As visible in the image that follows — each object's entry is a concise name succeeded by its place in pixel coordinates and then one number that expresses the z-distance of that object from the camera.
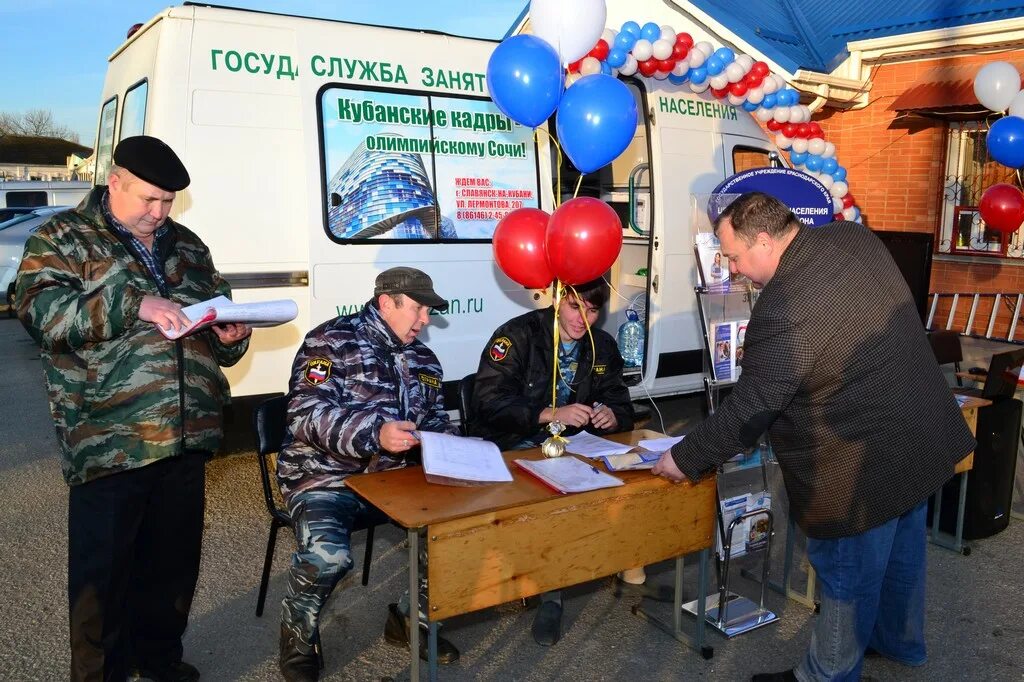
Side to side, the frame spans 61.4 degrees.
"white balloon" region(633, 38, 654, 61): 5.80
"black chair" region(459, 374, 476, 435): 4.06
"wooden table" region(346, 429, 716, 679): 2.78
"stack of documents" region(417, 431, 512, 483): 2.90
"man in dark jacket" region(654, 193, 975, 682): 2.80
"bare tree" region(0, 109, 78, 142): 39.84
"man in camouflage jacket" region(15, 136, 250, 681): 2.63
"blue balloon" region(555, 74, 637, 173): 3.95
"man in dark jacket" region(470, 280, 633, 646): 3.89
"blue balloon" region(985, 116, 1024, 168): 6.66
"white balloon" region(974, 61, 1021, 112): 7.34
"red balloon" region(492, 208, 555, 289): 3.76
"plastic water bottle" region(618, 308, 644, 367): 6.44
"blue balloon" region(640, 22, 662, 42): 5.81
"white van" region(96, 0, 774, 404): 4.66
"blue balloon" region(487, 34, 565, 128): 3.93
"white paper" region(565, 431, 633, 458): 3.50
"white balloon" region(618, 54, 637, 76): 5.83
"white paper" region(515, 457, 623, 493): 3.09
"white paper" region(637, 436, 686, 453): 3.59
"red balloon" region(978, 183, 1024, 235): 7.25
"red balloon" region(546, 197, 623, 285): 3.54
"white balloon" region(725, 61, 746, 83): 6.32
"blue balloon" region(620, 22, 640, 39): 5.76
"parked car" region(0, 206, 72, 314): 12.31
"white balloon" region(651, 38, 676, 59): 5.85
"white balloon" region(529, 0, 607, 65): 4.16
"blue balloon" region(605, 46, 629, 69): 5.70
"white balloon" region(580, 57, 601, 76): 5.60
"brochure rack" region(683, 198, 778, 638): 3.73
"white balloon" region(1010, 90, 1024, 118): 6.95
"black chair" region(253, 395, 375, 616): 3.56
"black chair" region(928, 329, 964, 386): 5.46
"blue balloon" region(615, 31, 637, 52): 5.70
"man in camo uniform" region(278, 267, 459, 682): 3.13
